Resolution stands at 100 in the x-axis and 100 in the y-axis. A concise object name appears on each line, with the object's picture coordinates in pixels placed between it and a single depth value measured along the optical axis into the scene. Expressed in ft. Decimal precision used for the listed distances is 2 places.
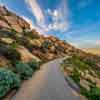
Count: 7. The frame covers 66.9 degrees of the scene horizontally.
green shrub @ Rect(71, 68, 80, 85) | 21.56
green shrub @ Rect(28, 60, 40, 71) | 28.02
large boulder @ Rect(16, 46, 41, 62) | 33.69
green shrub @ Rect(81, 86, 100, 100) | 15.26
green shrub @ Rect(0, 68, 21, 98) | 13.00
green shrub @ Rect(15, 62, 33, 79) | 20.02
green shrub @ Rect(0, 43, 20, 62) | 27.09
